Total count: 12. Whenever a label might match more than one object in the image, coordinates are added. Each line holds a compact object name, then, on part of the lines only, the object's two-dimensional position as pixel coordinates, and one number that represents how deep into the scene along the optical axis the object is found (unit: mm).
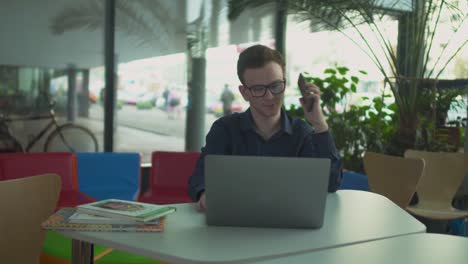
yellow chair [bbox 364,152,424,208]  3779
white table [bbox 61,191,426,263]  1558
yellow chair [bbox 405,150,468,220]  4371
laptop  1696
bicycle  4965
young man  2137
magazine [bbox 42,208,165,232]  1779
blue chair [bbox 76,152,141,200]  4023
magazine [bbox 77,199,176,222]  1834
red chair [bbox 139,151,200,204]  3973
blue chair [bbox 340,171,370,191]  2863
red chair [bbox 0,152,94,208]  3627
